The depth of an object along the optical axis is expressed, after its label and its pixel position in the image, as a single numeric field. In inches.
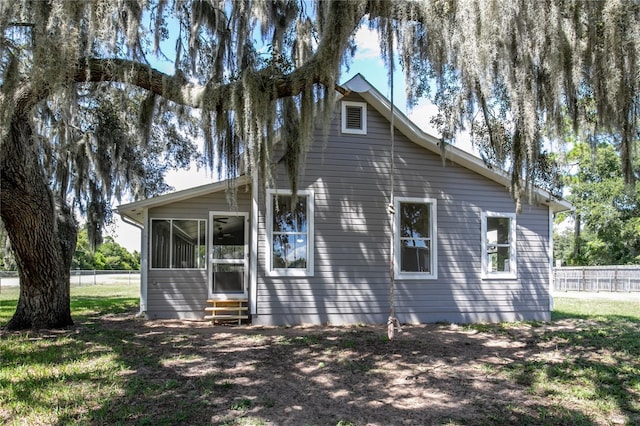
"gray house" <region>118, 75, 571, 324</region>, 346.6
